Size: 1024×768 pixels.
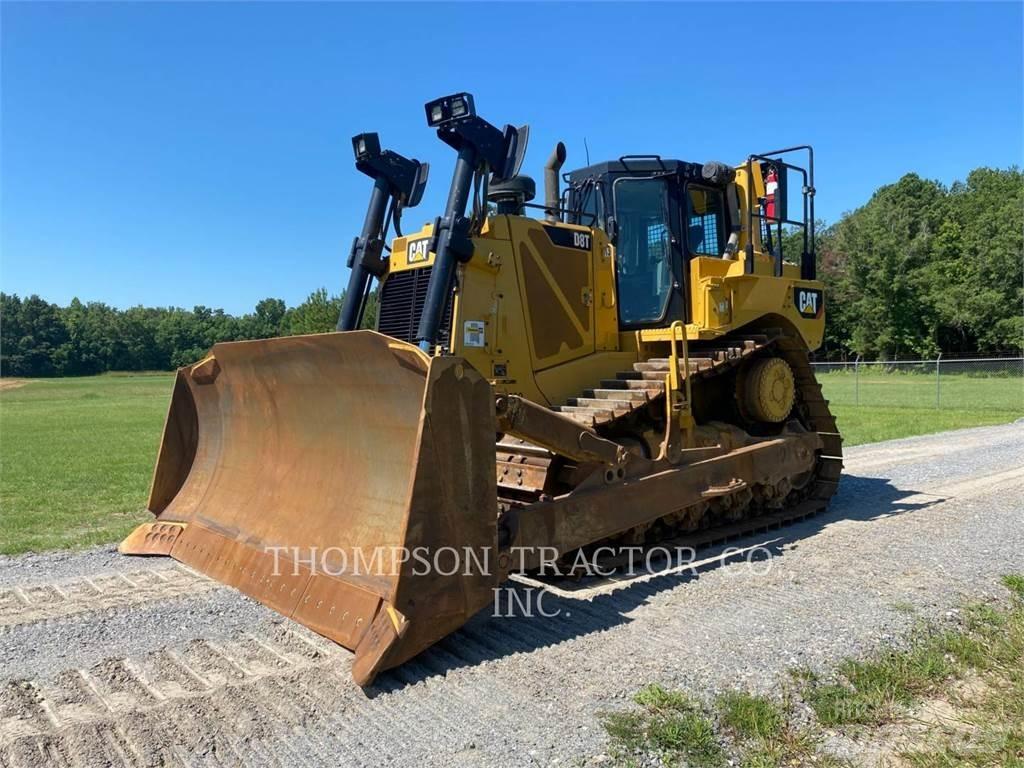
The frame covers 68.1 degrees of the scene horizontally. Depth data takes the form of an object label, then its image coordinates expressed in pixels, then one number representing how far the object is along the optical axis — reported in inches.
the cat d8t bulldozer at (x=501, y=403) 162.4
